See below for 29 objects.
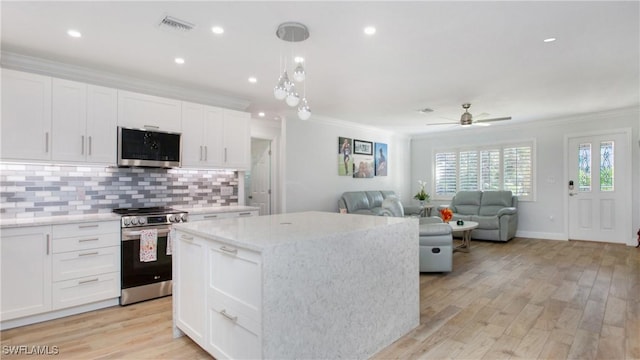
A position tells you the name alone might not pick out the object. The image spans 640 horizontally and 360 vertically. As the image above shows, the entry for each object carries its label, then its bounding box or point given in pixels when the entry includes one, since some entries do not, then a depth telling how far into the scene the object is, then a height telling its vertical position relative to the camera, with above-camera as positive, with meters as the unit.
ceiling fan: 5.03 +0.96
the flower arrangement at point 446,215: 5.28 -0.51
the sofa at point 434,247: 4.16 -0.80
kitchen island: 1.75 -0.63
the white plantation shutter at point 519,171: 6.89 +0.24
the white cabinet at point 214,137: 4.07 +0.58
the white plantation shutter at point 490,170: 7.28 +0.27
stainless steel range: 3.30 -0.78
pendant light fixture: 2.43 +0.81
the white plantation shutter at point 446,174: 7.96 +0.21
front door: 5.90 -0.08
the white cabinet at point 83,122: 3.16 +0.59
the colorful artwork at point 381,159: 7.73 +0.54
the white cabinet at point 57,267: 2.75 -0.75
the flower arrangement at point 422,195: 7.36 -0.28
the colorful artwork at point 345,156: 6.85 +0.53
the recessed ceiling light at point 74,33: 2.71 +1.22
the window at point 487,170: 6.94 +0.28
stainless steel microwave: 3.51 +0.37
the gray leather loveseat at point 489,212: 6.22 -0.59
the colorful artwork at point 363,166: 7.19 +0.35
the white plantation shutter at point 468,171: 7.61 +0.27
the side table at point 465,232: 5.01 -0.83
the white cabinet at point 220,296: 1.77 -0.69
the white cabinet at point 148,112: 3.56 +0.78
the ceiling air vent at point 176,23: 2.51 +1.22
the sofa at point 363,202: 6.41 -0.40
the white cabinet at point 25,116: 2.90 +0.58
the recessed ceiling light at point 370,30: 2.65 +1.22
